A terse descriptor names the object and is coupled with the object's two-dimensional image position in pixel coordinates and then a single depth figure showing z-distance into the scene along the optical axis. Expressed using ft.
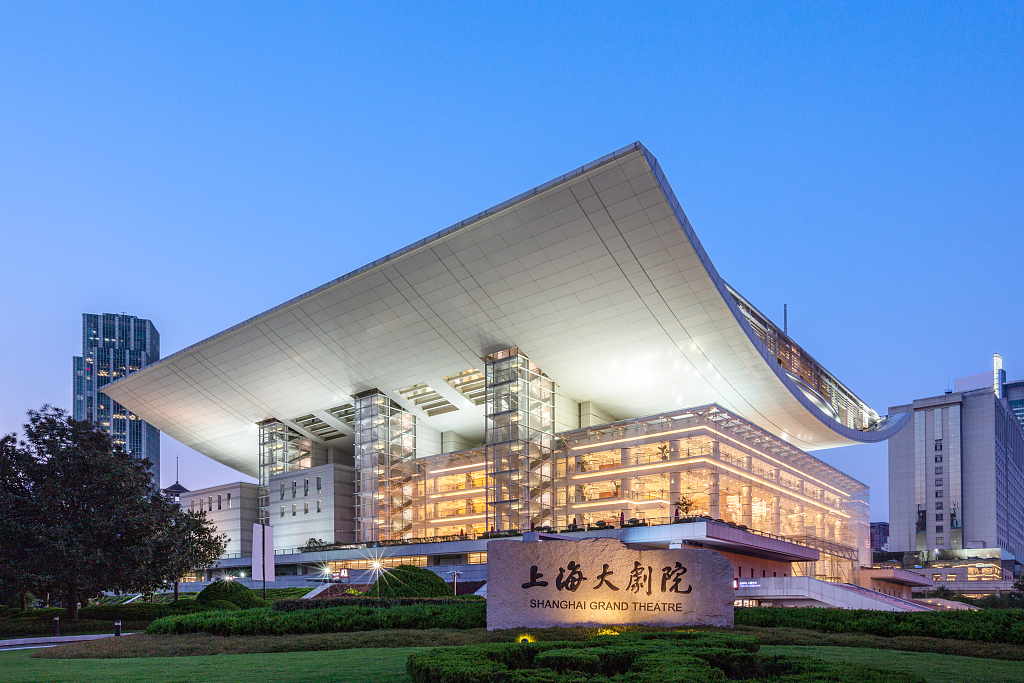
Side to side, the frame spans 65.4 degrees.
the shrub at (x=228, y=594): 119.03
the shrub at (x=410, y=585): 98.12
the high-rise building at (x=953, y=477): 418.10
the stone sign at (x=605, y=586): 58.90
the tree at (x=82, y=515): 100.12
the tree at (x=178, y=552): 112.57
